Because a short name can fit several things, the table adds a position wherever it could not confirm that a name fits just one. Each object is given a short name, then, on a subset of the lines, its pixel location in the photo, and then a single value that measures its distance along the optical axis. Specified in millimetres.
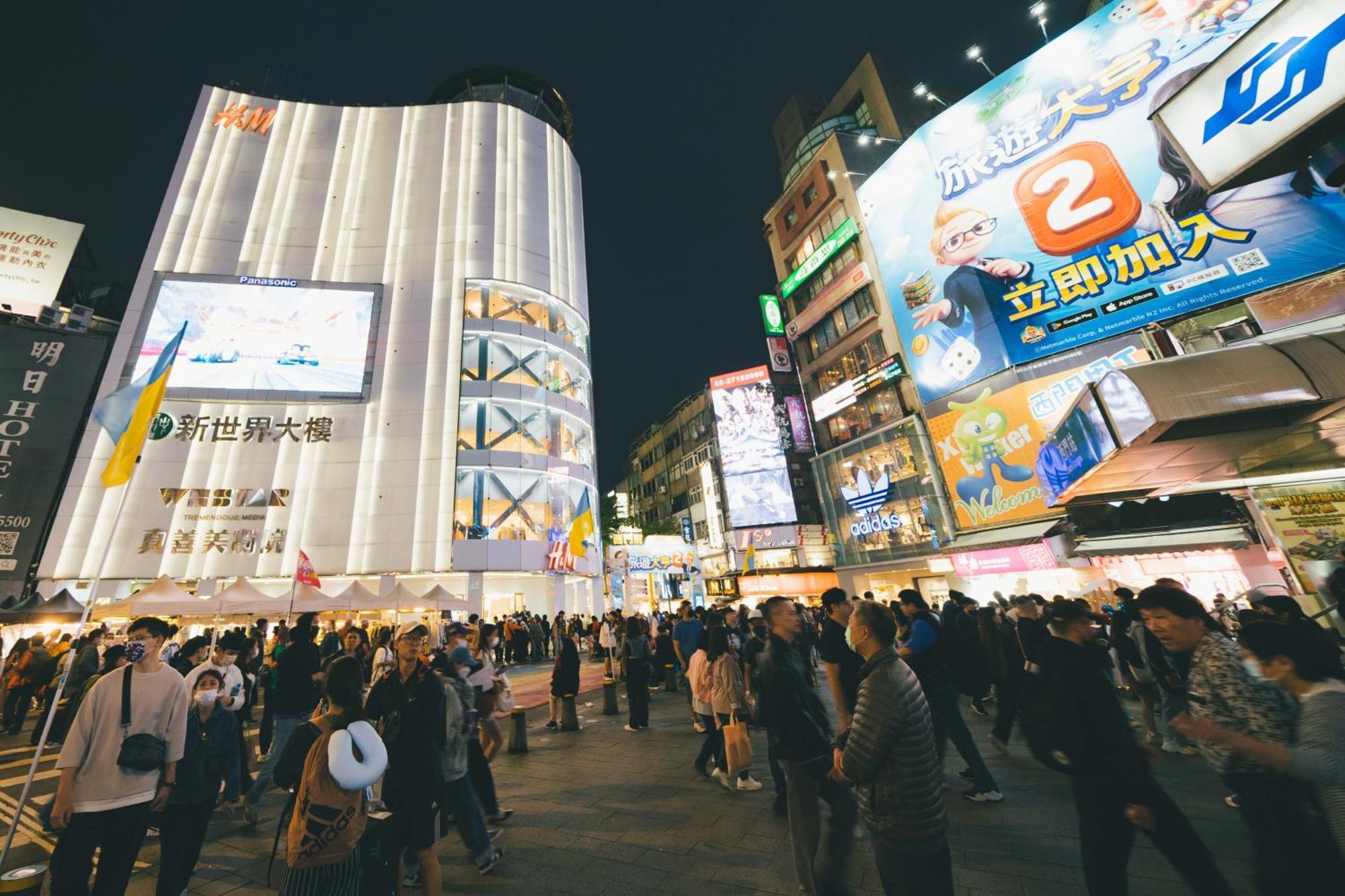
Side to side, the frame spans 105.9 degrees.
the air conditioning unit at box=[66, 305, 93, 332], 28953
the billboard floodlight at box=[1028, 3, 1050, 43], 22052
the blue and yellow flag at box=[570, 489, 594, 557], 19059
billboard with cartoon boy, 15867
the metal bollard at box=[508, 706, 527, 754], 8094
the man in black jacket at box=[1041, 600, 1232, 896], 2658
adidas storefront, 25516
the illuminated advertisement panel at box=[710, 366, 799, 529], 34250
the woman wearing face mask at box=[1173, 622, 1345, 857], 2275
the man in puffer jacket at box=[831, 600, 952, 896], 2562
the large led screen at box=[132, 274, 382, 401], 26109
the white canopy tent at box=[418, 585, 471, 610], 17462
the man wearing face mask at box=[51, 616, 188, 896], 3078
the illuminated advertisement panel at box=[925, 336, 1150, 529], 18594
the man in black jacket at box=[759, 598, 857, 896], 3277
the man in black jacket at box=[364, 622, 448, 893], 3490
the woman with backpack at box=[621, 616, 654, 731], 9391
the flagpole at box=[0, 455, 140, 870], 3174
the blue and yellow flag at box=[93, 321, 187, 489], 5725
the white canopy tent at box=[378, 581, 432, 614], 16266
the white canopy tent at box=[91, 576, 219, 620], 13383
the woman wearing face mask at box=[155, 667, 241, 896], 3721
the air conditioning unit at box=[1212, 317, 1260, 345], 15405
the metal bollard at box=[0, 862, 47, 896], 2472
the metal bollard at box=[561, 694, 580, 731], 9492
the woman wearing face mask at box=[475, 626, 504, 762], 5195
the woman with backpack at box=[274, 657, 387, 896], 2588
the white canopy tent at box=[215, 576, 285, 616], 14781
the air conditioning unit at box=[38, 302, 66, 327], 26781
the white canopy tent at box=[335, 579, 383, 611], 15445
